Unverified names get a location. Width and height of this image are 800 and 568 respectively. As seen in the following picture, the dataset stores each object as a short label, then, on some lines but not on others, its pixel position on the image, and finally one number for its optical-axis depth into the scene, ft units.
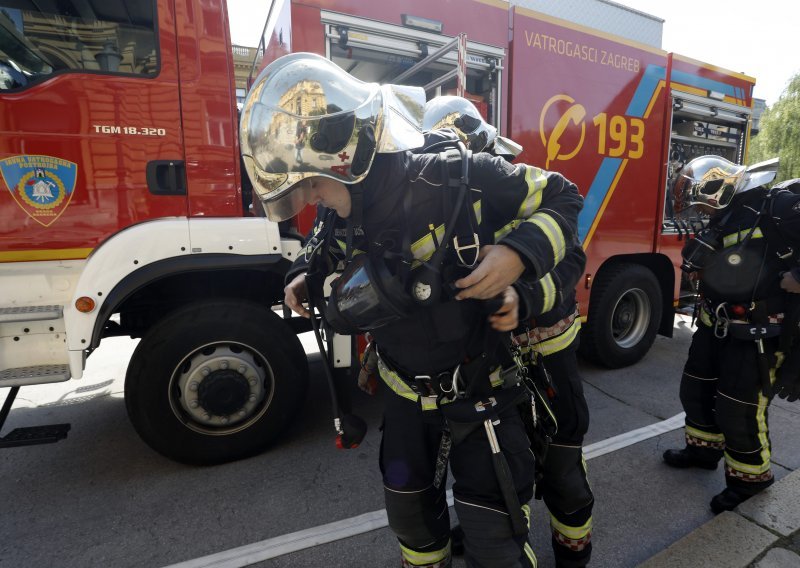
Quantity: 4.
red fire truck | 7.30
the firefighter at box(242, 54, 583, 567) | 3.60
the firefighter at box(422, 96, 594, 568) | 5.57
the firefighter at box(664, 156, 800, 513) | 6.96
